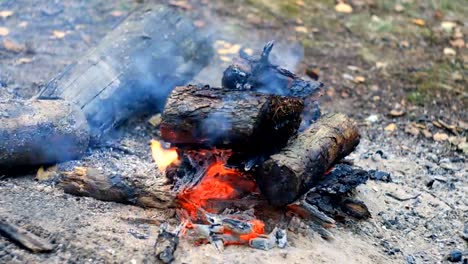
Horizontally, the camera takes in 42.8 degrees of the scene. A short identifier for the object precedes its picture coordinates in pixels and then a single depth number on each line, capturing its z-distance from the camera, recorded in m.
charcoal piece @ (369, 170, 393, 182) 4.52
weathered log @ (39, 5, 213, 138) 4.38
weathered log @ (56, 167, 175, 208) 3.54
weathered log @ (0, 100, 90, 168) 3.72
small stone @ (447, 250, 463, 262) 3.69
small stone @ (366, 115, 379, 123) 5.80
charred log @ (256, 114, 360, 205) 3.37
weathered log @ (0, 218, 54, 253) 2.97
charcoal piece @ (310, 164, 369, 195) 3.73
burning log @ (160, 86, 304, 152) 3.48
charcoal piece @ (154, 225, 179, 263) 3.03
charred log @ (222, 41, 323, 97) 4.08
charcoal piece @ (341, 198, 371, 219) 3.83
